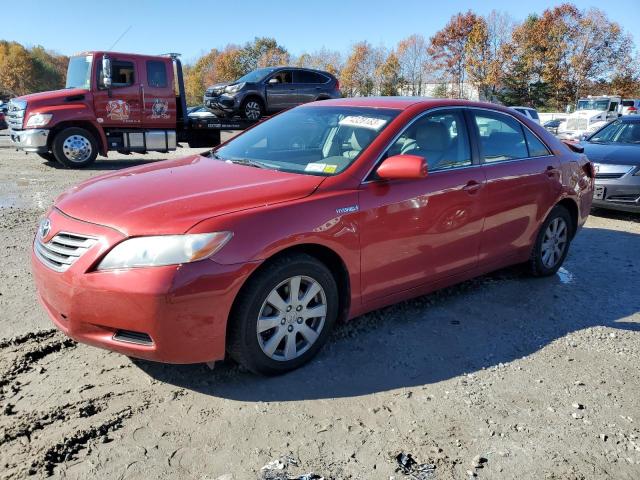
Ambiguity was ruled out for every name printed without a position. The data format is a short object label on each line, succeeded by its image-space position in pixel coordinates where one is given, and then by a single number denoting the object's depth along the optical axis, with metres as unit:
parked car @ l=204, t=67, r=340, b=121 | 13.91
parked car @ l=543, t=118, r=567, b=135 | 29.09
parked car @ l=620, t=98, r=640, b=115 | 30.17
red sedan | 2.66
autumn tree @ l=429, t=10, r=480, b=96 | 57.94
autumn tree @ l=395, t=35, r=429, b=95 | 61.44
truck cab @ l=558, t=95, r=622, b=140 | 27.16
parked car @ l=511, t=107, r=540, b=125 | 21.34
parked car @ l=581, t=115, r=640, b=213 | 7.67
